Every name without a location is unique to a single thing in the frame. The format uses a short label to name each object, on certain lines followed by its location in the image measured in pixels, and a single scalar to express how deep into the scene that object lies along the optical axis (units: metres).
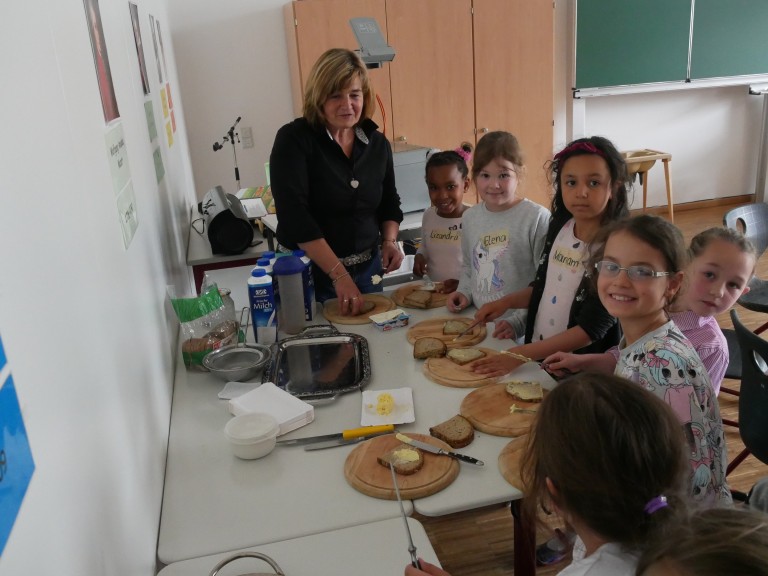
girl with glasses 1.24
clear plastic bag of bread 1.68
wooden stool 5.20
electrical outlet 4.84
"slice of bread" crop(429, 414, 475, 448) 1.26
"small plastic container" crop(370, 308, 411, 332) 1.86
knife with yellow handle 1.31
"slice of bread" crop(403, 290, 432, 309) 2.02
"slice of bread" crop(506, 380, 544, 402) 1.38
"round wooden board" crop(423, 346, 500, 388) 1.49
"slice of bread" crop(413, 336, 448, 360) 1.64
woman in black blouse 1.96
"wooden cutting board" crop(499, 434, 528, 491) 1.15
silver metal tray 1.52
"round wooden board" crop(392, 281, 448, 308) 2.04
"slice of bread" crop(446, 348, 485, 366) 1.59
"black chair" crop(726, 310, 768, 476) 1.67
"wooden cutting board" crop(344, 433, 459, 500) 1.13
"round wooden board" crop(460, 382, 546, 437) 1.30
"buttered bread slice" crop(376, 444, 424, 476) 1.17
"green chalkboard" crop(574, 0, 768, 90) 5.25
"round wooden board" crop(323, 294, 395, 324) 1.94
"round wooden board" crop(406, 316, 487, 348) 1.73
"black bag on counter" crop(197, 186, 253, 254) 2.71
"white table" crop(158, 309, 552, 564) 1.08
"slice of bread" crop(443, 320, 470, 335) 1.77
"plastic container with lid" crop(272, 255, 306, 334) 1.86
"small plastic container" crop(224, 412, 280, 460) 1.26
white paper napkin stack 1.36
